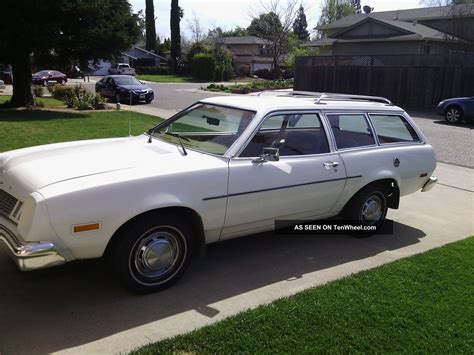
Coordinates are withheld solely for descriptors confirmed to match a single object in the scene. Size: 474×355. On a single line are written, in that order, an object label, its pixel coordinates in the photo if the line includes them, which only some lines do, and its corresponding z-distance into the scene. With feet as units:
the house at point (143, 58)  221.25
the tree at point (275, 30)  160.56
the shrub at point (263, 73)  184.03
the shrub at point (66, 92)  61.62
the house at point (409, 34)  103.19
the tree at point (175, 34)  208.44
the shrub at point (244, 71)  195.83
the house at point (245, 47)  219.61
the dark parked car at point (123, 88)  75.55
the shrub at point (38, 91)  73.75
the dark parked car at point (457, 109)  55.36
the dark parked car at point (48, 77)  122.83
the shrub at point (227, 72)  173.21
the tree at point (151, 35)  229.45
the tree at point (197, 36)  227.55
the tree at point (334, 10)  246.06
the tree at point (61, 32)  46.29
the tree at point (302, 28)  302.04
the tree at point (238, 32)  294.46
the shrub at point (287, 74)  172.56
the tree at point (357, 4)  320.74
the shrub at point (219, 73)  172.96
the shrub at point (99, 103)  58.54
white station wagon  11.11
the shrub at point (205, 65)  171.63
